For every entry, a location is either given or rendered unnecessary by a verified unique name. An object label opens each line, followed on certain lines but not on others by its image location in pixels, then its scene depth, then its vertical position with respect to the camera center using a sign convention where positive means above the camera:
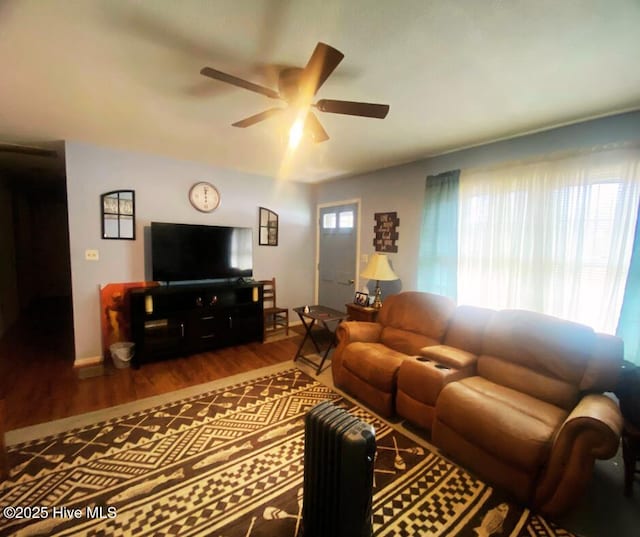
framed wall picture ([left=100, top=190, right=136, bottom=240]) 3.29 +0.33
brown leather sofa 1.52 -0.97
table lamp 3.41 -0.28
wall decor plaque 3.72 +0.21
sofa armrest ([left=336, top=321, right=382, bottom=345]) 2.93 -0.87
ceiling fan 1.32 +0.84
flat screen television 3.44 -0.10
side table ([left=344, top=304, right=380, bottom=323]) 3.38 -0.78
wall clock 3.80 +0.64
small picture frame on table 3.56 -0.64
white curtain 2.11 +0.14
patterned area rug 1.50 -1.43
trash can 3.18 -1.23
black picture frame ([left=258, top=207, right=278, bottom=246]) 4.46 +0.28
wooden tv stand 3.25 -0.91
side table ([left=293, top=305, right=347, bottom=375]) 3.31 -0.81
